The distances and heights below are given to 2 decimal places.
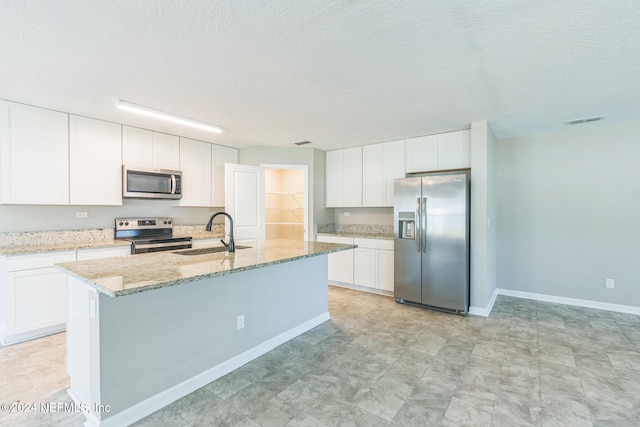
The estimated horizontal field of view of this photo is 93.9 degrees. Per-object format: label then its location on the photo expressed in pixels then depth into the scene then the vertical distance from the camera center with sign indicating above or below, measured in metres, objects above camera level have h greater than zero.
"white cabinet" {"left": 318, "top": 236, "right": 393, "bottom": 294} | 4.53 -0.83
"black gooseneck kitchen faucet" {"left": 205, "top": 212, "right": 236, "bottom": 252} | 2.66 -0.29
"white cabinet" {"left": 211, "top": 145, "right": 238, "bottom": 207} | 4.85 +0.69
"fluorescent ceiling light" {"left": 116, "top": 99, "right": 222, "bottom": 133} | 3.04 +1.09
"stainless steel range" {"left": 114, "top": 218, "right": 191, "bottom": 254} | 3.73 -0.31
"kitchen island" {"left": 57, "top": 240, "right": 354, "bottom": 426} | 1.75 -0.79
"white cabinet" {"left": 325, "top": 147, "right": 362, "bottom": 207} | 5.16 +0.62
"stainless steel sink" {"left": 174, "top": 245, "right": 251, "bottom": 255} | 2.66 -0.36
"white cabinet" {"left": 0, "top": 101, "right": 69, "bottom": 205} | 3.03 +0.61
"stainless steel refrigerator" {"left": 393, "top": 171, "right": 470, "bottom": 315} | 3.70 -0.38
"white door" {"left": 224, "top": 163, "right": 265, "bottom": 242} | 4.61 +0.21
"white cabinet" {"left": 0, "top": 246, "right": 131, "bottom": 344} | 2.87 -0.83
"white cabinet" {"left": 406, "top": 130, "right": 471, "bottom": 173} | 4.07 +0.86
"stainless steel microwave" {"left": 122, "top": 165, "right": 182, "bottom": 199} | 3.82 +0.40
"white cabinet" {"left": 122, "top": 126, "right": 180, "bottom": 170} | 3.88 +0.87
